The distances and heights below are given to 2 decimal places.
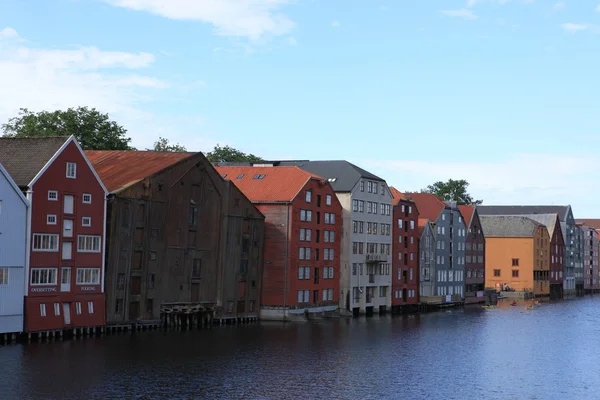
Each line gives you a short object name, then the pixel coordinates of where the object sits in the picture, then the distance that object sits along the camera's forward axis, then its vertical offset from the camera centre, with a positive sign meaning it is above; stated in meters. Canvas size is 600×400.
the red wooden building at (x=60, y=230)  86.38 +4.05
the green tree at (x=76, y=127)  142.25 +23.64
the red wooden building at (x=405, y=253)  153.12 +3.99
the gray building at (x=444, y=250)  166.88 +5.38
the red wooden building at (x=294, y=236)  120.81 +5.36
